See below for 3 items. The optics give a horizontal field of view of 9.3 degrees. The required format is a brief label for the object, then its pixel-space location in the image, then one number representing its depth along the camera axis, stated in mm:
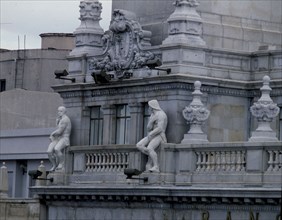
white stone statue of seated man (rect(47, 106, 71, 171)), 59438
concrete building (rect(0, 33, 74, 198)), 73750
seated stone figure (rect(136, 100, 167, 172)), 54906
